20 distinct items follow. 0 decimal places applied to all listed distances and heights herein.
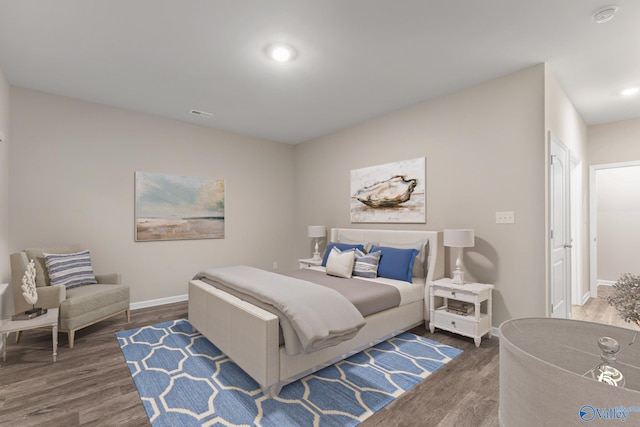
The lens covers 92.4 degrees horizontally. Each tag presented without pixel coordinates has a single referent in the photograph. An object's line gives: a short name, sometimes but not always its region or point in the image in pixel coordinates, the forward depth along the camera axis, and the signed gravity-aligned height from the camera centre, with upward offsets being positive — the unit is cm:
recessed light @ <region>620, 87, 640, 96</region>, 346 +141
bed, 216 -97
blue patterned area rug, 195 -127
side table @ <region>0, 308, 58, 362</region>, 248 -90
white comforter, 216 -72
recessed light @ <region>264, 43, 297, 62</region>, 265 +146
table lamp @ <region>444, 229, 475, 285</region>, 313 -27
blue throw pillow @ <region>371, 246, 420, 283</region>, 350 -56
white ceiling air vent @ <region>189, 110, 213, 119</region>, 419 +143
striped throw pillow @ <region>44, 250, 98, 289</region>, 328 -58
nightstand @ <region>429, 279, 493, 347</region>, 297 -99
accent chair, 295 -82
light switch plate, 314 -3
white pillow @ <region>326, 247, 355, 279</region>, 365 -59
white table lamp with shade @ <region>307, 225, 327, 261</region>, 501 -29
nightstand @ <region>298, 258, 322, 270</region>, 477 -75
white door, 307 -19
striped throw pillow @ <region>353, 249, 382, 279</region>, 362 -60
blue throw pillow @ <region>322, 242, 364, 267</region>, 411 -43
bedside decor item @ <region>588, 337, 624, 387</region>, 55 -31
